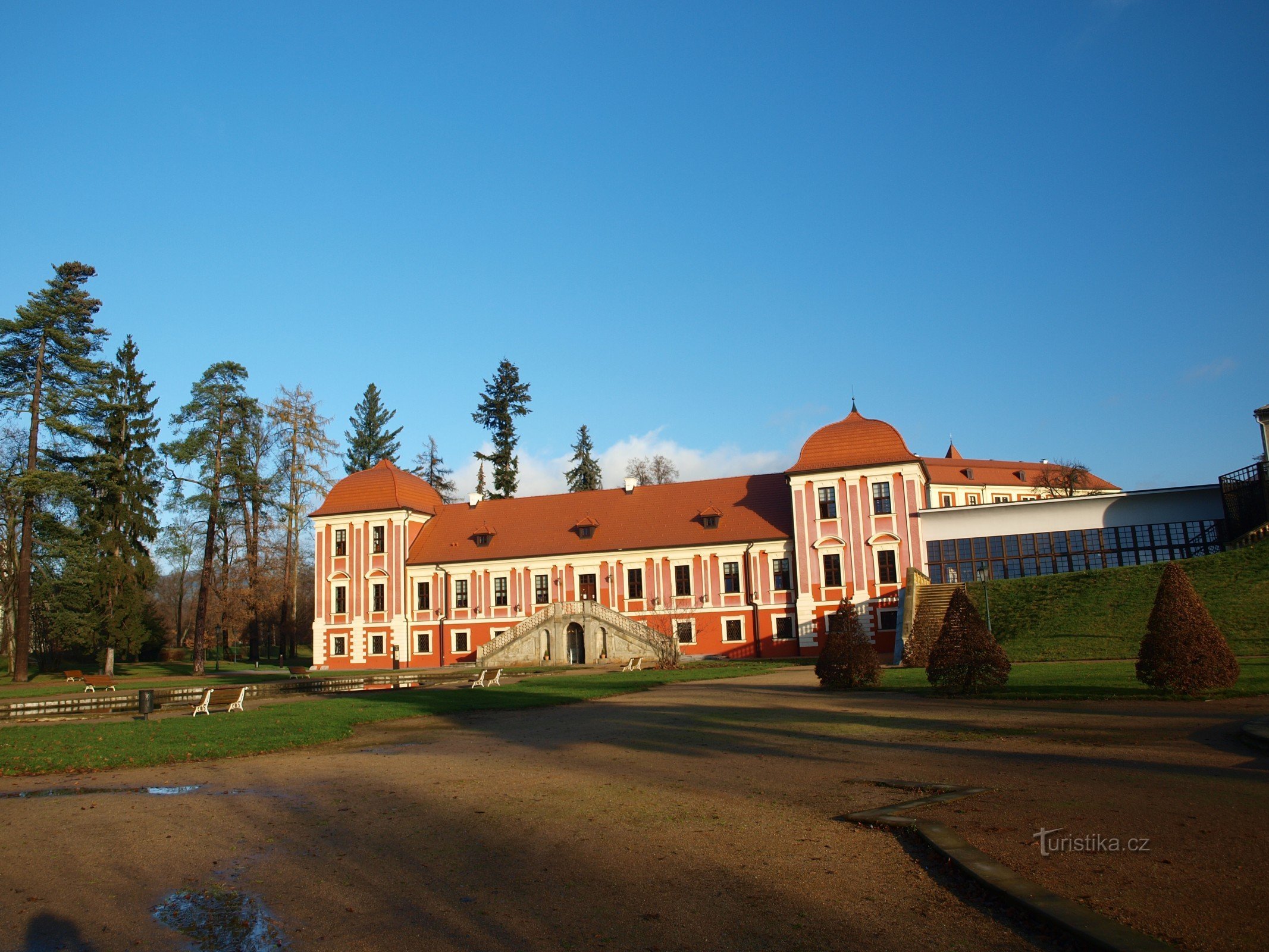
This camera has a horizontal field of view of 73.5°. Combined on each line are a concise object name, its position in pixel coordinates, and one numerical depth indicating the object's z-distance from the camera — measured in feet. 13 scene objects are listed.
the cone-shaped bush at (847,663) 77.61
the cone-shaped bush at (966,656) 63.67
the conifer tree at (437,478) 262.47
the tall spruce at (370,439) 245.45
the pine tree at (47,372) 139.44
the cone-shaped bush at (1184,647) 54.19
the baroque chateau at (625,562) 148.46
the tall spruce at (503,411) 231.09
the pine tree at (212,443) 174.40
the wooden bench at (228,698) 76.69
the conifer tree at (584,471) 264.72
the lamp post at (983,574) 120.67
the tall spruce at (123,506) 161.68
